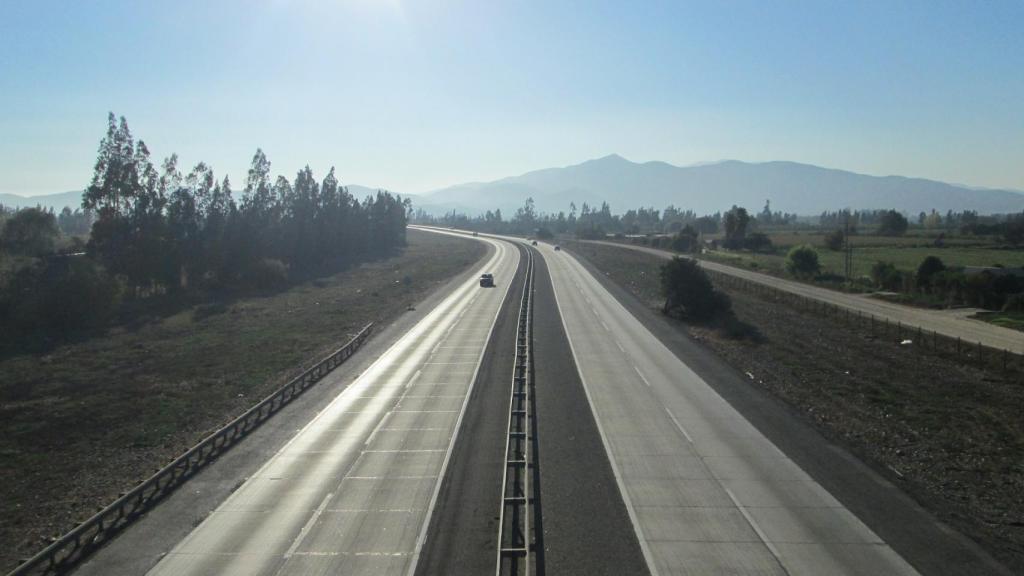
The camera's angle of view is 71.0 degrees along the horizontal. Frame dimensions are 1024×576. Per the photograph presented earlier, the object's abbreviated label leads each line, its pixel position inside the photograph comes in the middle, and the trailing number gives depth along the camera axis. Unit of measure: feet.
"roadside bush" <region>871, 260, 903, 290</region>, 235.40
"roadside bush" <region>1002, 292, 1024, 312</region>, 182.80
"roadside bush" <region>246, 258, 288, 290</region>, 264.72
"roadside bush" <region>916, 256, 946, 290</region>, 225.56
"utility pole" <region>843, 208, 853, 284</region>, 268.02
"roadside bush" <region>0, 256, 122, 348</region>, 163.63
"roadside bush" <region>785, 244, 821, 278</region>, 289.53
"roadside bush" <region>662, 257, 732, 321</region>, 172.14
